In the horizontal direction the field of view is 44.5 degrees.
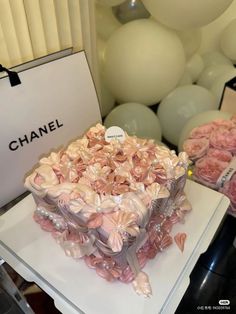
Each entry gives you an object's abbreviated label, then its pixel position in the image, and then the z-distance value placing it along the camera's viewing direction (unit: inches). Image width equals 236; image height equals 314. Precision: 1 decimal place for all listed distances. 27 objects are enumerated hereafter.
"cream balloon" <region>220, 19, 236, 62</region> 67.9
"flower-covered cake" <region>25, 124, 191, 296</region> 21.8
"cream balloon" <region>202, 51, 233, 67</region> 70.9
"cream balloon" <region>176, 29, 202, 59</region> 63.9
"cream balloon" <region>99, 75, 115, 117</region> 60.4
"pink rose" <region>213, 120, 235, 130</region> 37.3
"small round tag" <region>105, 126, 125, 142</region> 28.0
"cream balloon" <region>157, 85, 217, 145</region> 54.4
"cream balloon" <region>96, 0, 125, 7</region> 52.1
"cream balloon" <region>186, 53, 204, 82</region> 67.9
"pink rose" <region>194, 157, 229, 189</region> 33.8
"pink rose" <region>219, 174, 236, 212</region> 32.3
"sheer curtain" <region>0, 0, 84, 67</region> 32.3
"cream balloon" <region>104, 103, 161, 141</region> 51.8
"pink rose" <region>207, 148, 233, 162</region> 34.9
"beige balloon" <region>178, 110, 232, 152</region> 45.9
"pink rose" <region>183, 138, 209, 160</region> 36.0
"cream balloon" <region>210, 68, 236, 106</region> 60.4
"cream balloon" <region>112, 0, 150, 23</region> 59.3
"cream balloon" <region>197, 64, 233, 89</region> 67.0
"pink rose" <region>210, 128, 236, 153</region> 35.2
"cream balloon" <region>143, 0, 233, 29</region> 46.3
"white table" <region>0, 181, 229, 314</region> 22.9
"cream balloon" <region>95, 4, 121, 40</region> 59.1
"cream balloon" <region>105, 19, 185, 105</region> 50.3
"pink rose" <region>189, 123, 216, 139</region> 37.7
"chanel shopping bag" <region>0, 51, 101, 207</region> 32.3
